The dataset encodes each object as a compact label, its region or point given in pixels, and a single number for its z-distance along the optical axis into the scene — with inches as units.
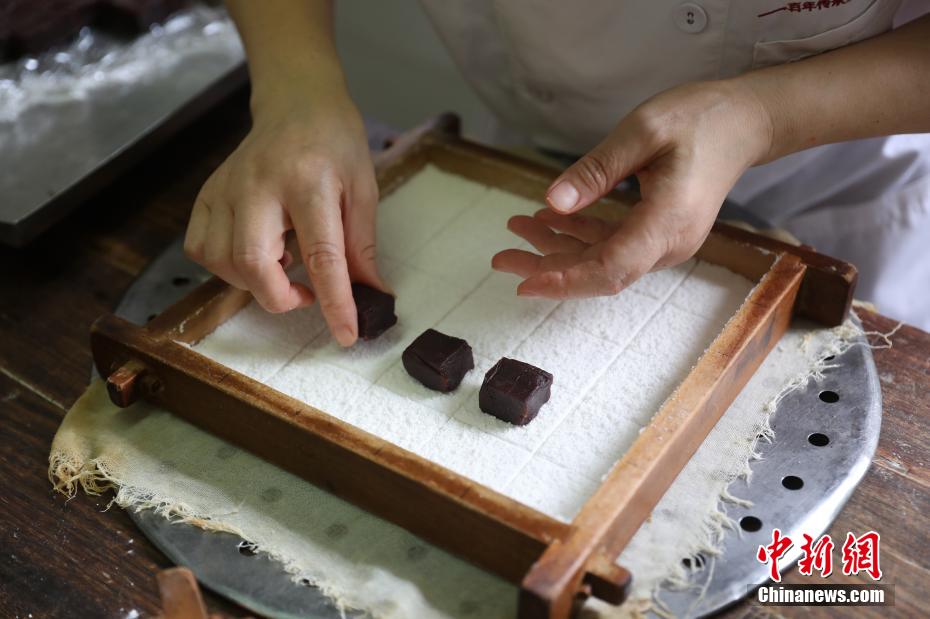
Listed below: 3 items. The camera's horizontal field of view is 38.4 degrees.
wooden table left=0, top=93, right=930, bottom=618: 22.6
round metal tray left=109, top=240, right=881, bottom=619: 22.1
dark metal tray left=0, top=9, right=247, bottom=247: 30.2
